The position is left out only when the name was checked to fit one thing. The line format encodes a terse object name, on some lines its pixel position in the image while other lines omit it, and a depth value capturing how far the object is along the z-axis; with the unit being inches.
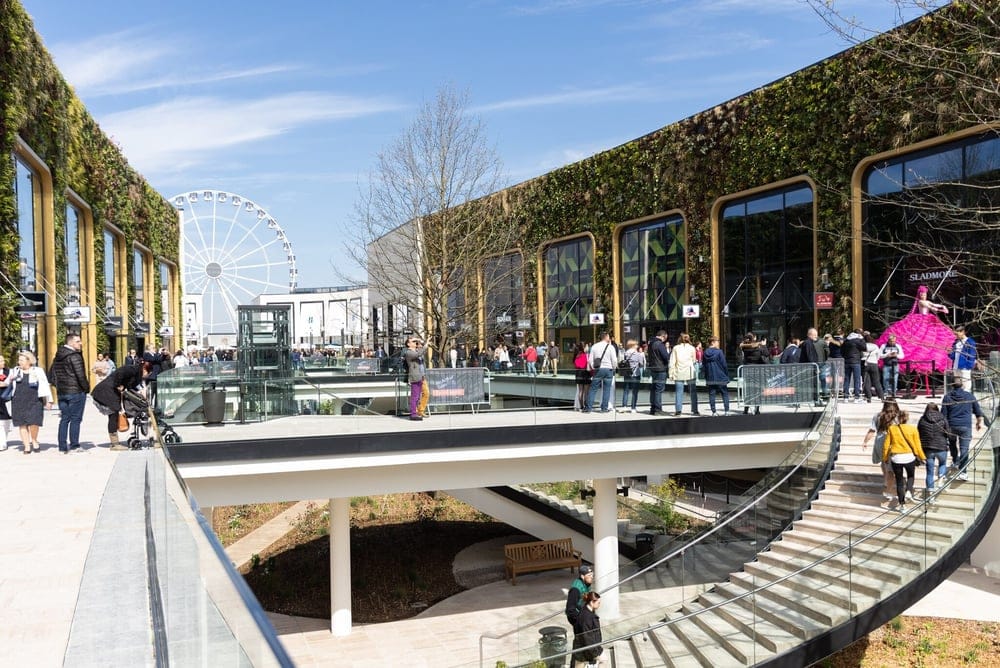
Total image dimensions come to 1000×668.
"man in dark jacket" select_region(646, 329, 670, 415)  751.7
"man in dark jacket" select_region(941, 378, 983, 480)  608.1
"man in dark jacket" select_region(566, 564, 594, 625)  514.9
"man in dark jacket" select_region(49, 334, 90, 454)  550.9
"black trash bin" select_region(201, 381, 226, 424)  660.1
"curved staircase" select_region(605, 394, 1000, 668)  530.0
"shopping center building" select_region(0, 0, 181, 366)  962.1
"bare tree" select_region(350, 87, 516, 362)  1309.1
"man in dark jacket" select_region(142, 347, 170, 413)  701.3
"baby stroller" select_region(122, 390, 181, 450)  580.4
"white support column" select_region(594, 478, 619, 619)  813.2
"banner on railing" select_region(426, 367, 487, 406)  735.7
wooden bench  986.7
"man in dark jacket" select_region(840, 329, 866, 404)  829.8
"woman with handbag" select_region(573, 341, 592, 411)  789.5
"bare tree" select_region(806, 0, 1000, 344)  956.0
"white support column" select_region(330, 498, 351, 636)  789.2
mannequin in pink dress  735.7
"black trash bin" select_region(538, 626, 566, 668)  511.5
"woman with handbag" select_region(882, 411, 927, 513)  590.6
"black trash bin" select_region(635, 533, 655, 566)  906.1
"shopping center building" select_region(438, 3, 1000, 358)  1027.3
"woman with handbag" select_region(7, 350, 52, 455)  567.8
